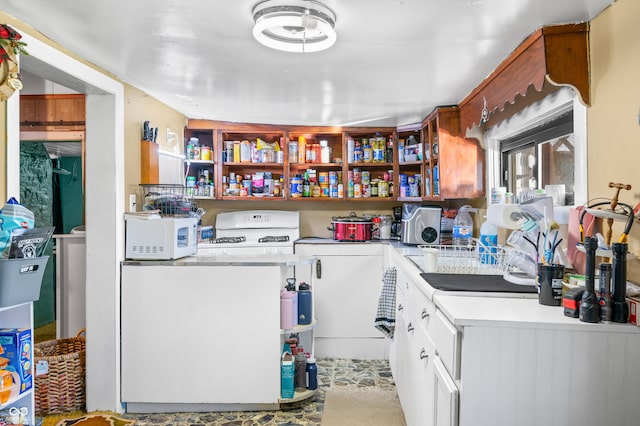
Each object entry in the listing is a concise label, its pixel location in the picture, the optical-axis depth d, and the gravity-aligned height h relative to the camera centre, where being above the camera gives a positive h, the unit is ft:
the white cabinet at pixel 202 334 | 8.41 -2.43
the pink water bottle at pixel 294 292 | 8.77 -1.65
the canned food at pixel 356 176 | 13.10 +1.20
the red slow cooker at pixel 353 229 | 12.13 -0.43
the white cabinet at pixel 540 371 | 4.03 -1.55
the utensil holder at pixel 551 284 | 4.80 -0.82
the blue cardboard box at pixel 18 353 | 5.27 -1.75
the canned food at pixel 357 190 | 13.03 +0.76
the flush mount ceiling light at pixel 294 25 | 5.16 +2.54
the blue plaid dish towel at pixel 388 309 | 9.32 -2.13
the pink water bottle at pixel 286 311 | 8.61 -1.99
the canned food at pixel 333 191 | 13.12 +0.74
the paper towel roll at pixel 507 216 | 6.59 -0.03
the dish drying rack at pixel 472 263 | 6.88 -0.84
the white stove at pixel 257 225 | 13.16 -0.33
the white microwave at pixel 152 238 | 8.61 -0.48
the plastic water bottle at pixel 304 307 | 8.95 -1.99
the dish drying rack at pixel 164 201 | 9.12 +0.31
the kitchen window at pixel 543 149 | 5.97 +1.24
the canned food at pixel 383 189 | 13.01 +0.79
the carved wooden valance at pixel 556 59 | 5.53 +2.13
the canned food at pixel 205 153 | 12.61 +1.87
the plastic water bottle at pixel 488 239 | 7.58 -0.49
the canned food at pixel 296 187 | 12.96 +0.85
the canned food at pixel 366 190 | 13.11 +0.77
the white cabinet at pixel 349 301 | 11.76 -2.45
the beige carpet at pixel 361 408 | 8.17 -4.05
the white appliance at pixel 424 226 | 10.96 -0.31
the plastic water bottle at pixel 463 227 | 9.76 -0.31
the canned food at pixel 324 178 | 13.29 +1.16
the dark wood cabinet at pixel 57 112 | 11.60 +2.88
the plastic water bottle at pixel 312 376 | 8.93 -3.47
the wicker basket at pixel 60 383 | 8.24 -3.38
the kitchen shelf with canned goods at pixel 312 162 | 12.73 +1.62
